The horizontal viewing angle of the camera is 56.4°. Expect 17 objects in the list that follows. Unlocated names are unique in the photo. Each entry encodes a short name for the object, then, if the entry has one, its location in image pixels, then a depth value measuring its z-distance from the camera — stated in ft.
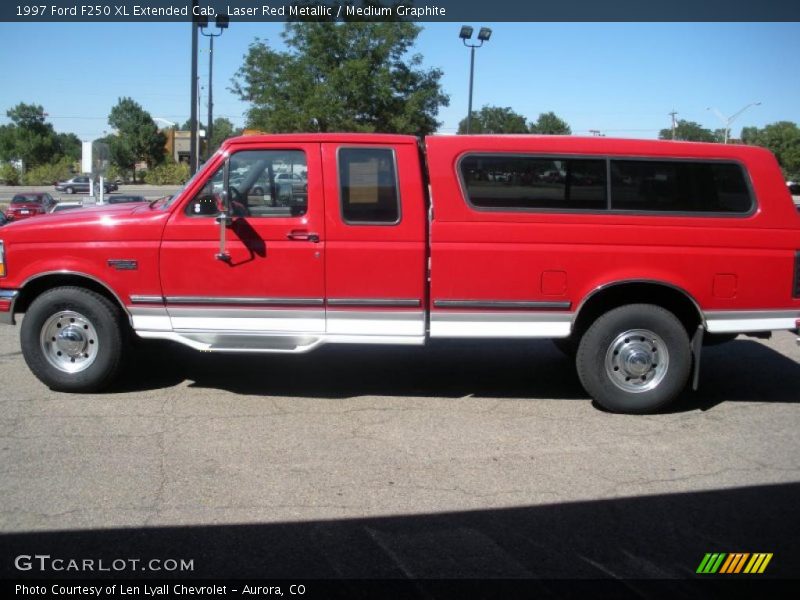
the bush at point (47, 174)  215.51
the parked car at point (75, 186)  178.09
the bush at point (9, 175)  216.95
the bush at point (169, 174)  195.20
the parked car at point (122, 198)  90.49
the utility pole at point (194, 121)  61.67
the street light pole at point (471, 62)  74.12
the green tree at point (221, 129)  191.17
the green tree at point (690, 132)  182.30
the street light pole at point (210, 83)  90.58
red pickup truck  18.60
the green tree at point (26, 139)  236.84
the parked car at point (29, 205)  96.85
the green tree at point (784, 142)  201.47
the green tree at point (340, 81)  73.51
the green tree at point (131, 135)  228.02
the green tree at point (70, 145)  274.61
